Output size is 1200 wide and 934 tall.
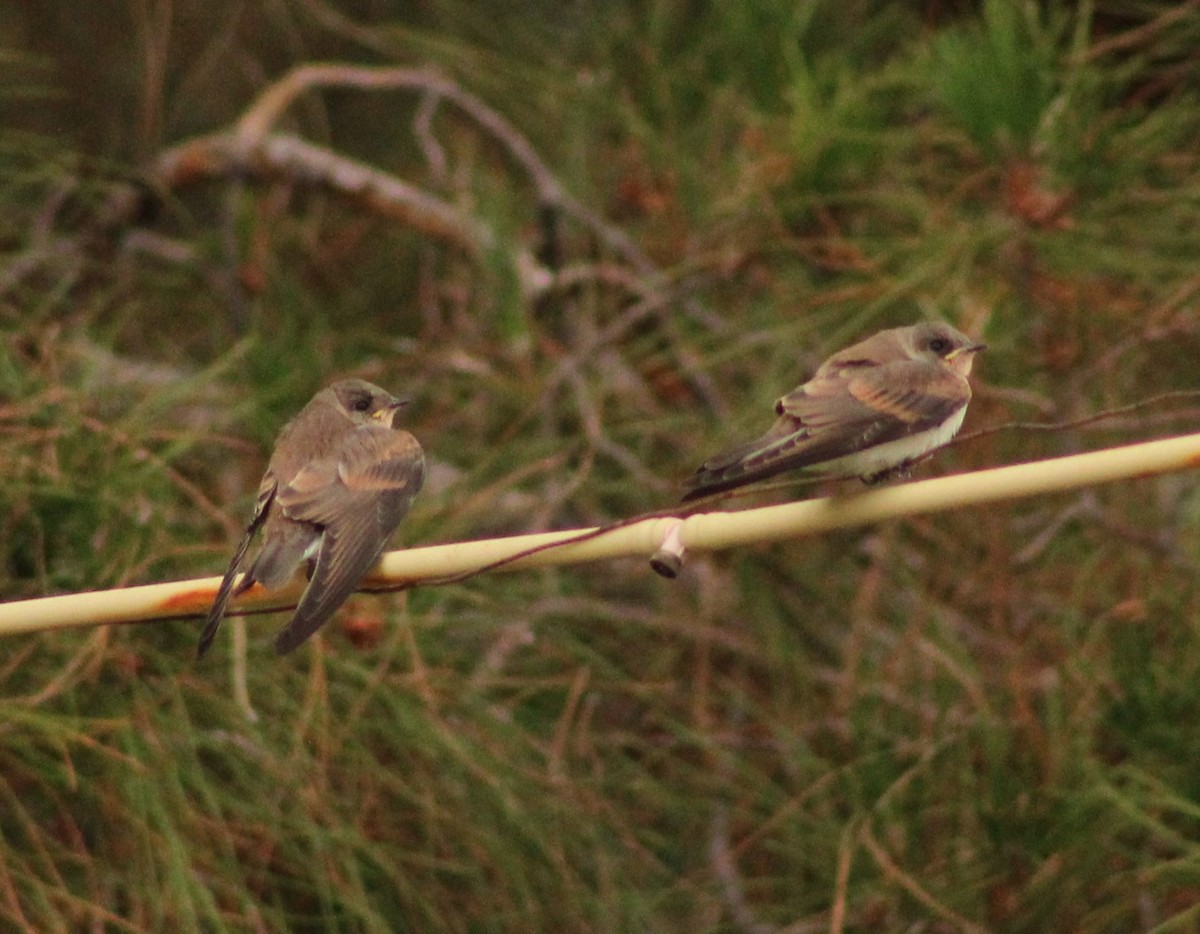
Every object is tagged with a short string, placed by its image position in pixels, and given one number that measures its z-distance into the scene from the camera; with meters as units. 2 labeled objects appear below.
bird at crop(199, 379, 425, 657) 5.35
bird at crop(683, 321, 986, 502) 5.15
